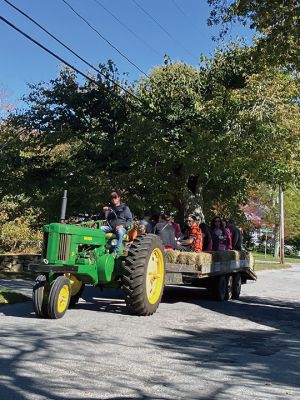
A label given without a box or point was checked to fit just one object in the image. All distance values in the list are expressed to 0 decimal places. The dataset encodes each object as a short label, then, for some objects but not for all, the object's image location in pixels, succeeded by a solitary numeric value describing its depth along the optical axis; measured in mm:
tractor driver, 10516
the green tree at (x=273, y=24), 11680
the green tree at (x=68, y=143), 18031
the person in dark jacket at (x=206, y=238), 14284
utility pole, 41250
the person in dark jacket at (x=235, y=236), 16578
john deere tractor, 9023
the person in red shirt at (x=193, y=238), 13000
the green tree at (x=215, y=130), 15609
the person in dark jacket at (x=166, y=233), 12141
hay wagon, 11406
